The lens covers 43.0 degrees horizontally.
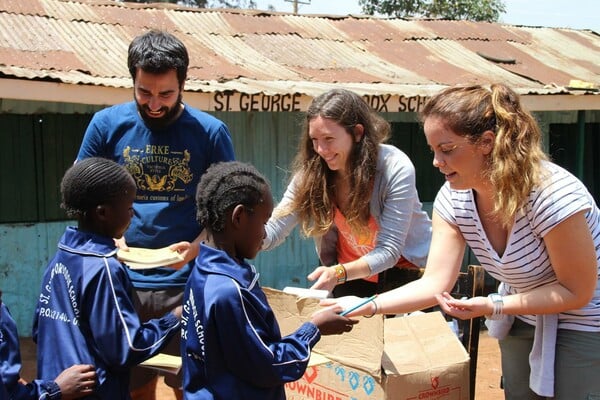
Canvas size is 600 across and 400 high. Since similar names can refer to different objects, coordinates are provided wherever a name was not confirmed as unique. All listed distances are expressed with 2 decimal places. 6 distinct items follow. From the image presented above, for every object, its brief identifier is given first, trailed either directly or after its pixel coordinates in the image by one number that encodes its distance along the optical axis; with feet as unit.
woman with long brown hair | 11.78
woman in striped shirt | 8.38
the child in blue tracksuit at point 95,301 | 8.45
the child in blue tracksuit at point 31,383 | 8.05
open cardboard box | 9.78
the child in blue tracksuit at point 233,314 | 7.64
